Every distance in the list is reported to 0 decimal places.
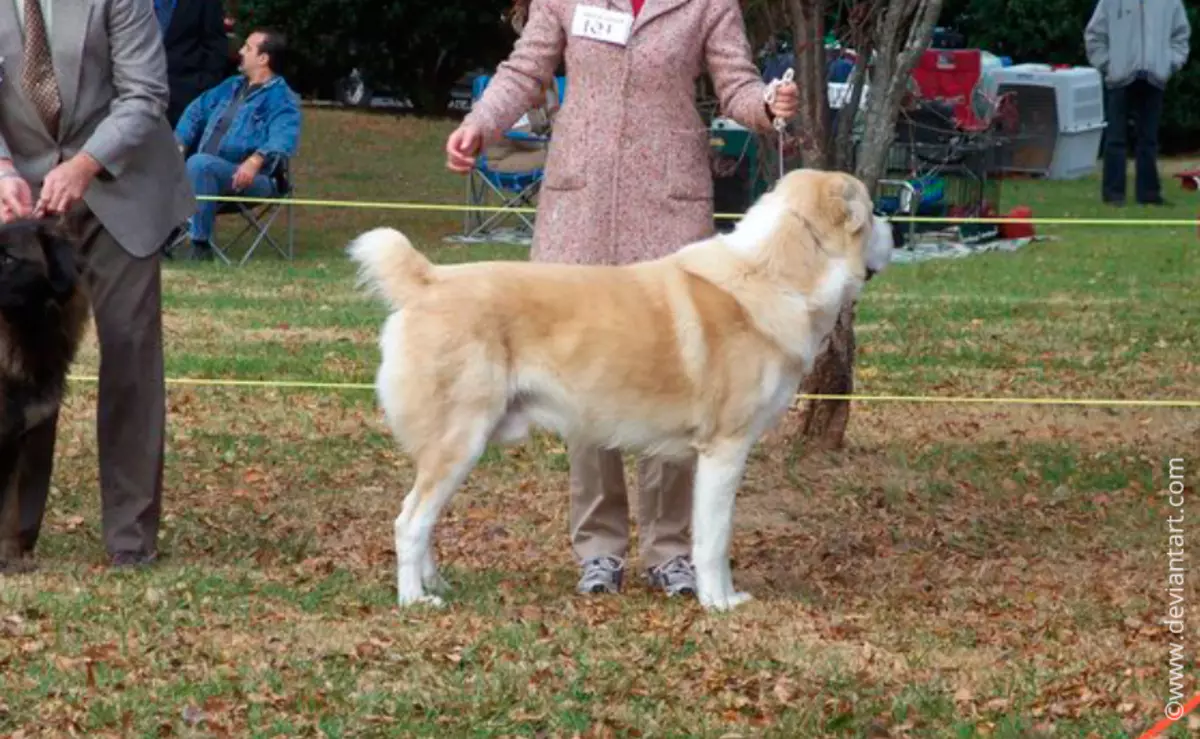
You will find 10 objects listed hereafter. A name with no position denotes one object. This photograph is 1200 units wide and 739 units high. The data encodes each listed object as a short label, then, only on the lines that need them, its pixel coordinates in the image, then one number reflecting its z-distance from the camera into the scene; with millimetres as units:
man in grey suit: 6527
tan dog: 6102
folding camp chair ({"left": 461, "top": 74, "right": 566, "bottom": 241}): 17781
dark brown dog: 6387
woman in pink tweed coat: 6504
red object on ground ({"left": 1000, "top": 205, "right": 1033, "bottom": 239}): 17703
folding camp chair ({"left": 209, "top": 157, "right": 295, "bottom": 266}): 15641
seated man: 15523
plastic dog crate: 23531
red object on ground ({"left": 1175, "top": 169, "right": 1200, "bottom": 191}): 22125
